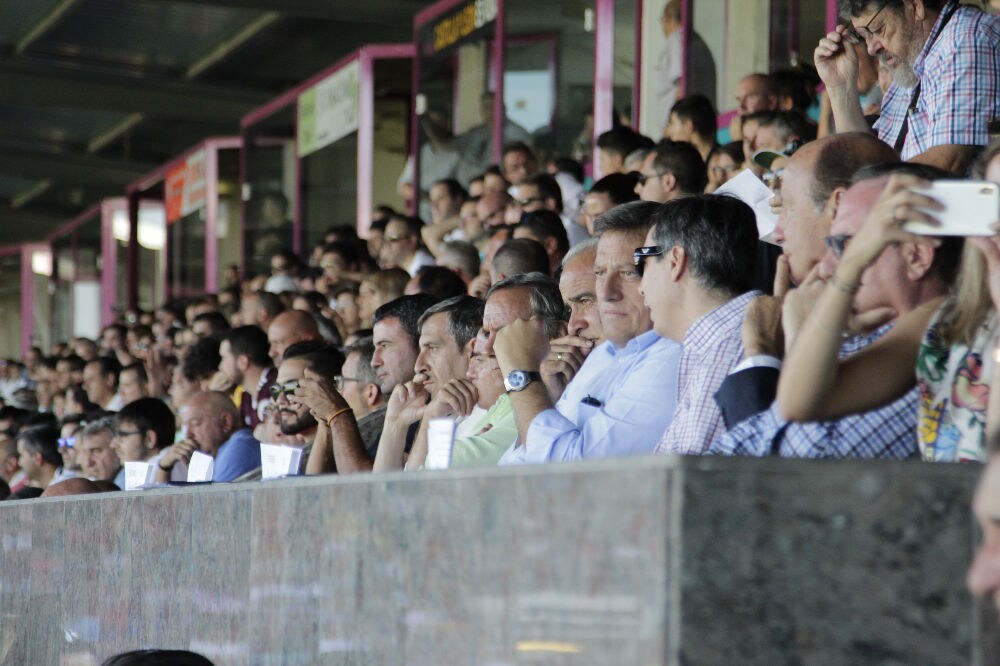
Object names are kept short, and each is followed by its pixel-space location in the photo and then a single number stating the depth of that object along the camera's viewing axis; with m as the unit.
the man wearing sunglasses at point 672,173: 9.96
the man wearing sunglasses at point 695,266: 5.77
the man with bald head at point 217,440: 11.43
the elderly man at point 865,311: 4.44
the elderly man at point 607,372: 6.16
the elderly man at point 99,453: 14.05
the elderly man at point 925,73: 6.67
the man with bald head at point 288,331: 13.50
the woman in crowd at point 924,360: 4.05
